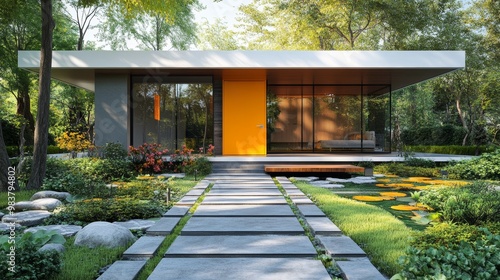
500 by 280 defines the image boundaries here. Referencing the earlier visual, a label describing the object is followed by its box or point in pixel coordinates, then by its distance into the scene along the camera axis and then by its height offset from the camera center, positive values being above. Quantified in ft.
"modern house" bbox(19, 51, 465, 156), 41.42 +4.97
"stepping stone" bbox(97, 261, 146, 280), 9.84 -3.24
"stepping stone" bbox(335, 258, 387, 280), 9.78 -3.19
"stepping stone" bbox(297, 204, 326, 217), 17.63 -3.24
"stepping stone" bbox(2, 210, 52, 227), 17.68 -3.52
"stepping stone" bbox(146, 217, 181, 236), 14.70 -3.28
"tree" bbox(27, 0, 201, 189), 28.86 +2.10
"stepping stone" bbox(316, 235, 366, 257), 11.62 -3.18
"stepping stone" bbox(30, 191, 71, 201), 24.53 -3.42
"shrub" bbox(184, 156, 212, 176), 38.50 -2.89
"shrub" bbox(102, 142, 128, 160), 40.06 -1.56
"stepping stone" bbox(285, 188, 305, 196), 24.61 -3.35
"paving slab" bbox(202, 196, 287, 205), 22.06 -3.43
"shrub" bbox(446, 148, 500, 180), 37.28 -2.87
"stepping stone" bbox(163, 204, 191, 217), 17.98 -3.31
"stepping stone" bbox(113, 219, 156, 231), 16.20 -3.49
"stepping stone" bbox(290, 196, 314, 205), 21.24 -3.28
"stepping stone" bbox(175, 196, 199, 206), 21.29 -3.35
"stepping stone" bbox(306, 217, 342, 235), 14.34 -3.20
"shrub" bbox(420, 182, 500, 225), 15.30 -2.60
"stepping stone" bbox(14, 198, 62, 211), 21.29 -3.47
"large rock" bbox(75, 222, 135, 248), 13.33 -3.20
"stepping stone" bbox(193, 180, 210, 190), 28.42 -3.41
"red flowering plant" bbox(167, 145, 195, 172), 41.48 -2.29
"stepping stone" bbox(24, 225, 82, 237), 15.39 -3.52
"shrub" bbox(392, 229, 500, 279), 8.19 -2.50
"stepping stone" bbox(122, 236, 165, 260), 11.84 -3.27
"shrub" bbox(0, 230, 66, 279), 9.34 -2.84
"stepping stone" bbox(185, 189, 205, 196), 24.72 -3.35
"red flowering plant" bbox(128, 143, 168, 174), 40.42 -2.06
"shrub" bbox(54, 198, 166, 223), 18.35 -3.31
